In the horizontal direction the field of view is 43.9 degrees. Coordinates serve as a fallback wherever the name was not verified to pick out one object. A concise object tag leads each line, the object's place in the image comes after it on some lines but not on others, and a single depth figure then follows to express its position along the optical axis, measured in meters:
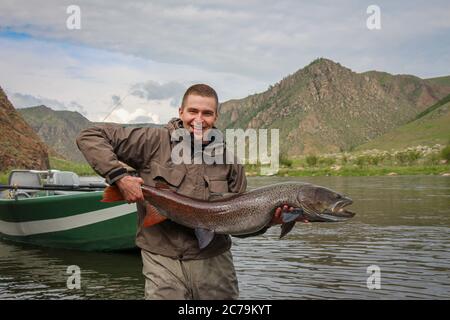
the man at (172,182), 4.36
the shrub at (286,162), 106.17
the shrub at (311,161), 106.89
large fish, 4.38
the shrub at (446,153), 89.62
